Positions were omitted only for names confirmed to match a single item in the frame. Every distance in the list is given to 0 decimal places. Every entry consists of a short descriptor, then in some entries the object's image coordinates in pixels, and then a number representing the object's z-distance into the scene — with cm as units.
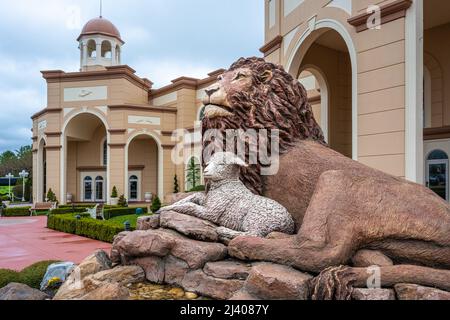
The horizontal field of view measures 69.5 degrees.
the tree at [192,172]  2194
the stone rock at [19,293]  291
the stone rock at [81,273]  276
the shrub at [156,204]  1538
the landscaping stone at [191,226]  300
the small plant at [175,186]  2354
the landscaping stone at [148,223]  339
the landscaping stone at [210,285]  253
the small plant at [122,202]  2013
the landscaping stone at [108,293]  242
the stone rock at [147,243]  287
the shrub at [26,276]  400
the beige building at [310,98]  683
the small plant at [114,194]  2158
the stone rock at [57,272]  382
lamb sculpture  300
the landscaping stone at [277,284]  224
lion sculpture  246
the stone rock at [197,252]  279
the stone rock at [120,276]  287
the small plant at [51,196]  2198
